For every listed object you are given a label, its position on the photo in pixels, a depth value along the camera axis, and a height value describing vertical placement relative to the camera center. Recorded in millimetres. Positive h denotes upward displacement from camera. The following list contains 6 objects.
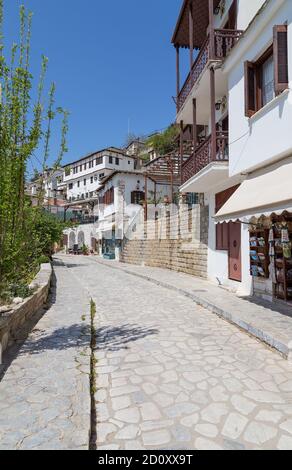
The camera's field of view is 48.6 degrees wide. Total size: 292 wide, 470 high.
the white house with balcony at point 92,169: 52044 +12086
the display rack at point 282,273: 8133 -853
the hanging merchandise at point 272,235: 8500 +111
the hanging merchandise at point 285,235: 7648 +98
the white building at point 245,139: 7207 +2862
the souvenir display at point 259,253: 8992 -384
